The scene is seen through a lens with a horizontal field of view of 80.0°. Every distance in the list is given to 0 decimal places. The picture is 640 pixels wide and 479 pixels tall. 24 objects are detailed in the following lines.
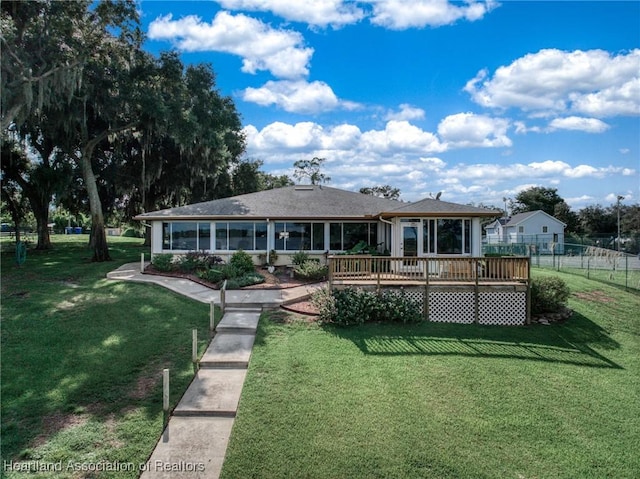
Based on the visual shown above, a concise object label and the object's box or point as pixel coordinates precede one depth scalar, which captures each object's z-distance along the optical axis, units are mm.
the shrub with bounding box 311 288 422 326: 9586
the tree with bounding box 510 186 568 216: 57844
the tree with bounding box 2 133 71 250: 19250
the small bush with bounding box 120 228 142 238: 48597
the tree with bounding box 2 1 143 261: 13648
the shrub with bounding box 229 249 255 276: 14922
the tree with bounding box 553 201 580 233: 53188
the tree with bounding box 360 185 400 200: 57638
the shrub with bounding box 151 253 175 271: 15484
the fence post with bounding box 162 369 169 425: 5055
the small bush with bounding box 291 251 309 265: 16406
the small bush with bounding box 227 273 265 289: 12978
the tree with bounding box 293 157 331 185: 46562
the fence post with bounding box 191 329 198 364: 6744
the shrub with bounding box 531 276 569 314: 10633
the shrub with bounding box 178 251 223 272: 15566
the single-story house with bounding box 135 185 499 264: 16891
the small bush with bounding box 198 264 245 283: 13727
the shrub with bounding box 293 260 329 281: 14266
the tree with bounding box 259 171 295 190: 43031
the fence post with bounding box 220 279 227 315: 10279
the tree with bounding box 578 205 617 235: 48812
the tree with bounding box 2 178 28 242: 22719
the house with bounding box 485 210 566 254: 41875
